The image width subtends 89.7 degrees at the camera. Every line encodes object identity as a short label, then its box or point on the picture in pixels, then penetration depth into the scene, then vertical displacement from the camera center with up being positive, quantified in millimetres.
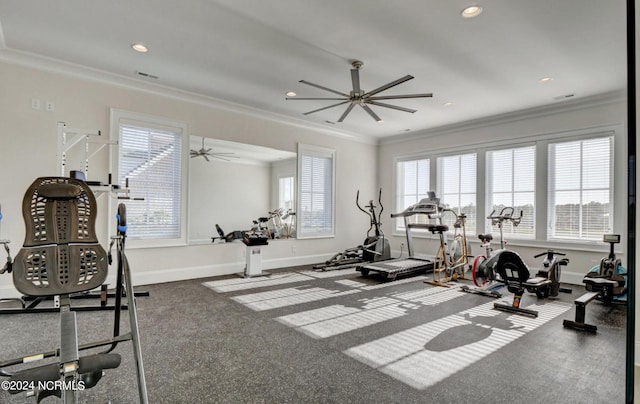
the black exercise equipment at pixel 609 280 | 4113 -983
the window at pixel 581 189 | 5336 +295
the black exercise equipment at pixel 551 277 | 4555 -1022
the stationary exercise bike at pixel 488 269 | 4445 -912
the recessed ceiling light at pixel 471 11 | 3071 +1878
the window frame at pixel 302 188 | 7031 +338
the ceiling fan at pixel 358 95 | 3967 +1447
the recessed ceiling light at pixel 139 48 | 3857 +1864
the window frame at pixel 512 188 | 6070 +347
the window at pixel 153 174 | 4980 +434
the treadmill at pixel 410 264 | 5695 -1156
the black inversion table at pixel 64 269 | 1545 -372
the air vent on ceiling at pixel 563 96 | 5309 +1827
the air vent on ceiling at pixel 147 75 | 4697 +1863
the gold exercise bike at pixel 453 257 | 5595 -993
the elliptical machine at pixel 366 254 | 6739 -1100
